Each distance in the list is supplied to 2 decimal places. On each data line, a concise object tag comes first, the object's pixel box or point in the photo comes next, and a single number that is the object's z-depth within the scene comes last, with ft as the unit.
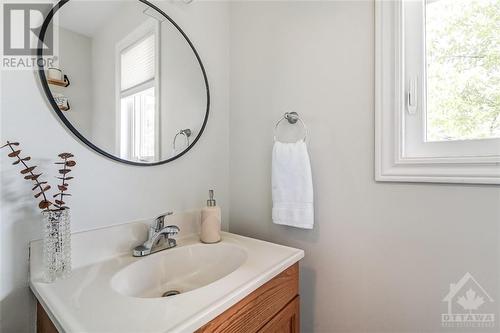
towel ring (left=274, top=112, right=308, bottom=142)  3.42
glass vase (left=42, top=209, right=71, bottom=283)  2.10
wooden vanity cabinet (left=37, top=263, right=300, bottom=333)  1.89
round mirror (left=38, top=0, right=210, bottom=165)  2.44
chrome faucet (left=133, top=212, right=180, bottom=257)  2.78
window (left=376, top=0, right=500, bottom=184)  2.52
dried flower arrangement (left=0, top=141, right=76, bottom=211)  2.09
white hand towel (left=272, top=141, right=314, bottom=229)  3.21
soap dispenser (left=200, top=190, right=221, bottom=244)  3.23
